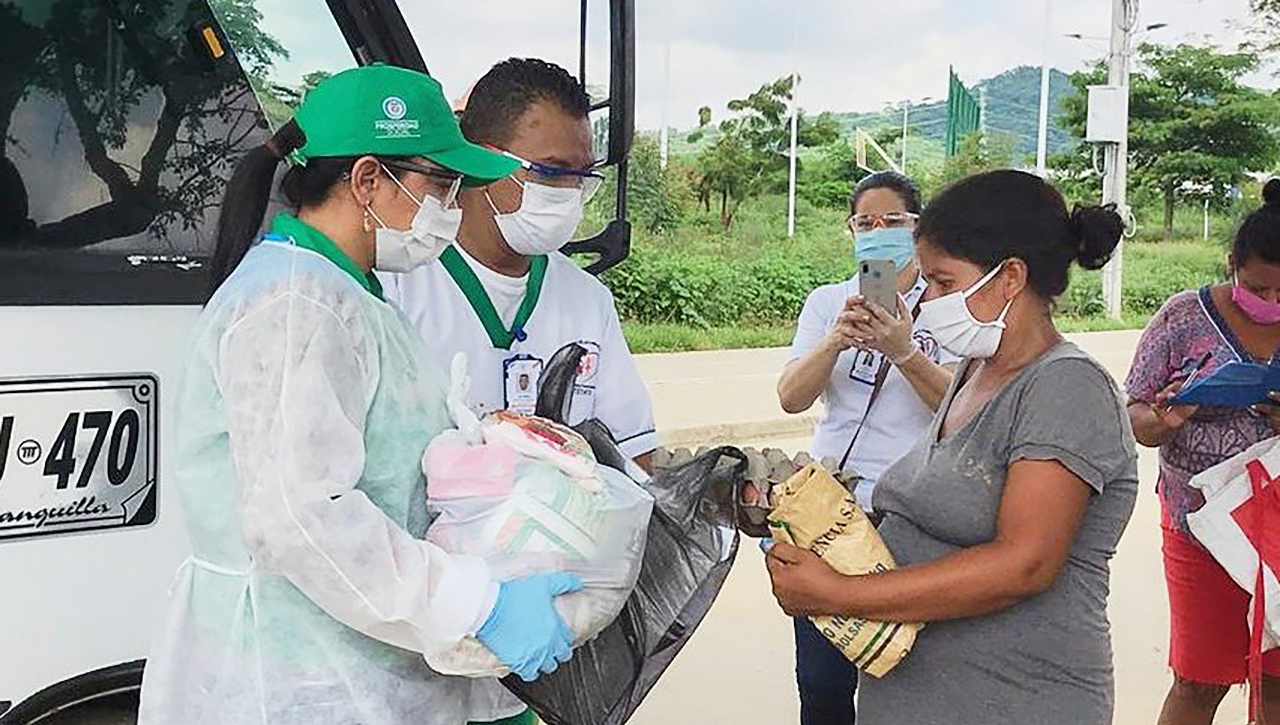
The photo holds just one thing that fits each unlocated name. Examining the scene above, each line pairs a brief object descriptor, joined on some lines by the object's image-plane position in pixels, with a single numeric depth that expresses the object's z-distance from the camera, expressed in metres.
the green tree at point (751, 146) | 21.36
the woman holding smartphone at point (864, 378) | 2.93
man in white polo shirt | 2.23
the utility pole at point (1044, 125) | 21.39
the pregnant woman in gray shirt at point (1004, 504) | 1.87
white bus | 2.10
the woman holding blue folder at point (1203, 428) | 3.21
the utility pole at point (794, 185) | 20.97
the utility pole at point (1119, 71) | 16.17
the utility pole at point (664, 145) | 20.70
